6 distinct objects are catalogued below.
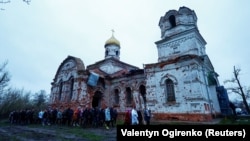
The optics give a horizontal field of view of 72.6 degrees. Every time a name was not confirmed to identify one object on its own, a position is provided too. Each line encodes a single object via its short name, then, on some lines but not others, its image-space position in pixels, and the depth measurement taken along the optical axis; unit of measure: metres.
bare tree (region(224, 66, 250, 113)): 26.69
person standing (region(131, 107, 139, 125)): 9.12
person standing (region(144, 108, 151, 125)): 13.43
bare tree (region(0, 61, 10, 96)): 32.38
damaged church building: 15.95
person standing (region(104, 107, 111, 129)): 13.56
